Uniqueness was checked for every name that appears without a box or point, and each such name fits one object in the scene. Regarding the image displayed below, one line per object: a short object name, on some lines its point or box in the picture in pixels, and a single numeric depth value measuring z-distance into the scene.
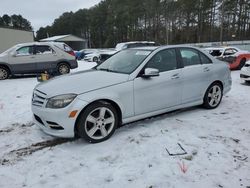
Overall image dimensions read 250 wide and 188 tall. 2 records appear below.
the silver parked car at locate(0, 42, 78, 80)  8.32
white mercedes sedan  2.87
